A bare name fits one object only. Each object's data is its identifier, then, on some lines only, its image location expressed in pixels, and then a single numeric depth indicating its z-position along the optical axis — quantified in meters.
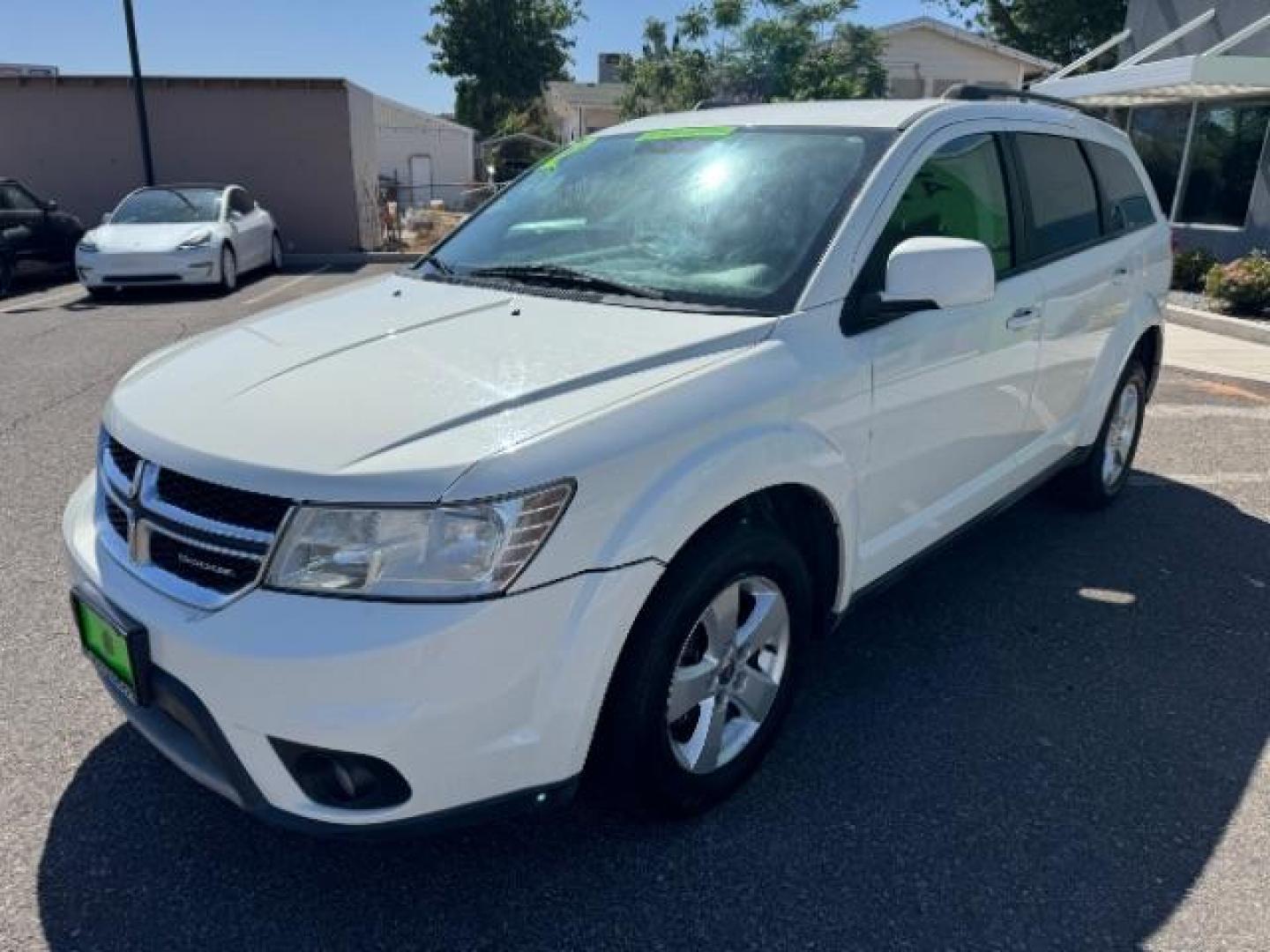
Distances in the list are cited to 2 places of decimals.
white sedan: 11.88
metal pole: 16.28
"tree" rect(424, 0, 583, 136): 48.72
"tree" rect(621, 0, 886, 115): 24.38
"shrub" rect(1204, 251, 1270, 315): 10.53
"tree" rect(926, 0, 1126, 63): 30.80
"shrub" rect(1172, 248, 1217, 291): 12.42
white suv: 1.95
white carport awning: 11.32
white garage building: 34.69
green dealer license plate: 2.09
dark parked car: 12.87
